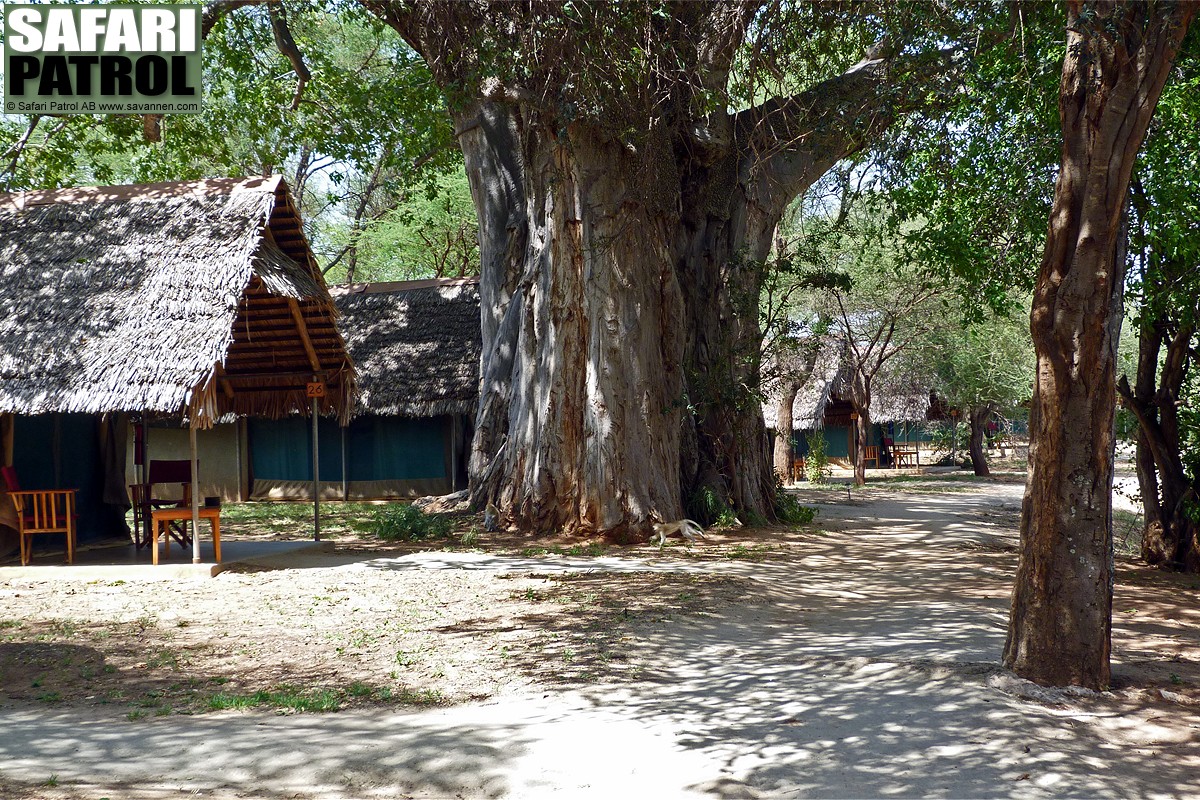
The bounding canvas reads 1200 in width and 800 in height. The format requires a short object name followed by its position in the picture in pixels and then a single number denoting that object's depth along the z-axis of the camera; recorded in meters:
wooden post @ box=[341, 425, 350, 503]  19.97
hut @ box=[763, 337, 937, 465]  28.92
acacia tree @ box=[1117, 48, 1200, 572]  8.18
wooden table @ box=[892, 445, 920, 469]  33.88
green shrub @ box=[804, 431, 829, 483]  23.67
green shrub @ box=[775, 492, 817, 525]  14.30
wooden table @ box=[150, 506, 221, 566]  10.20
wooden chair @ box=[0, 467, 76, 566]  10.31
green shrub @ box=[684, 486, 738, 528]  13.18
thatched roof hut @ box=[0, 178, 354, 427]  9.64
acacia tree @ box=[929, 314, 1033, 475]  26.16
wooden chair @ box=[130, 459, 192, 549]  11.32
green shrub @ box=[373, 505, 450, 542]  13.11
